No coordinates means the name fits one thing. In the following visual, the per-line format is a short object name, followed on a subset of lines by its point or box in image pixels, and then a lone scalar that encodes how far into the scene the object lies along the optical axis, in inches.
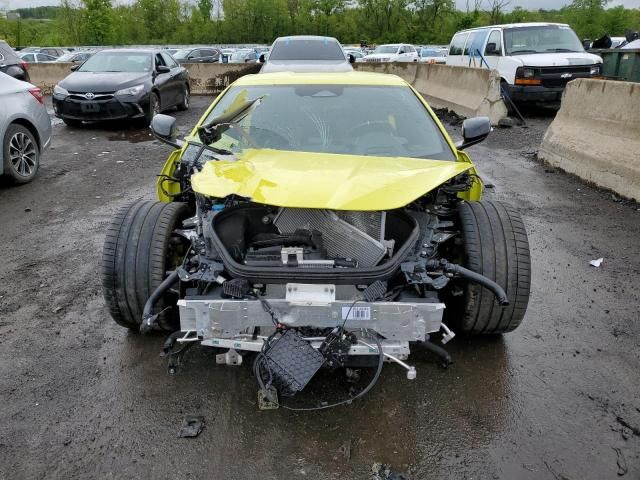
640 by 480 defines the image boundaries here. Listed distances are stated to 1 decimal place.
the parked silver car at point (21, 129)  274.8
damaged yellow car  104.4
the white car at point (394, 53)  1099.2
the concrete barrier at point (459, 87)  433.4
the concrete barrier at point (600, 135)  255.6
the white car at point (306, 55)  418.3
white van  452.8
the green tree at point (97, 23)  2368.4
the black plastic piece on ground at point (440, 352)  116.7
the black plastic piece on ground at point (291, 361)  100.5
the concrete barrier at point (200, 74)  683.4
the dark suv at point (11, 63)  388.8
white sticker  102.1
